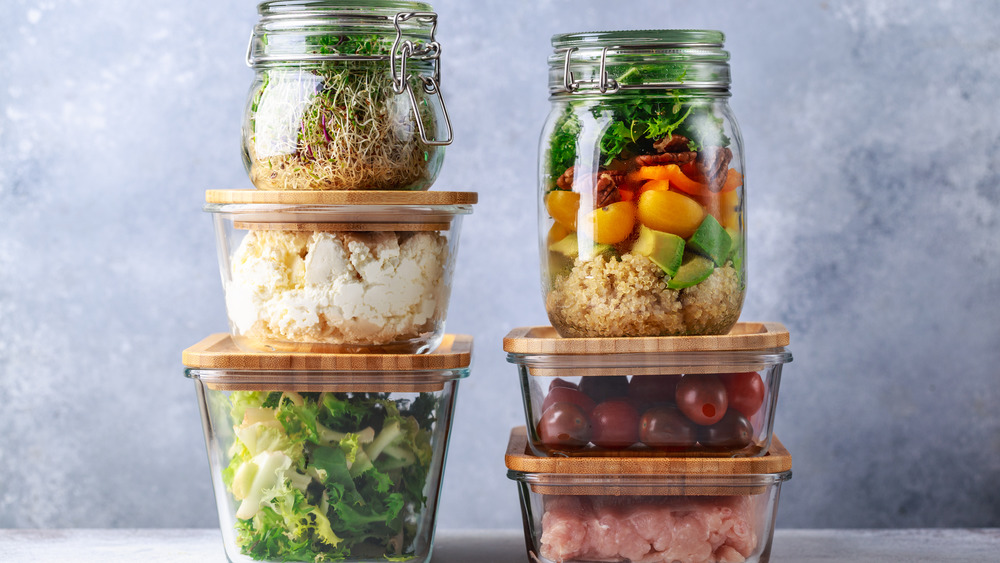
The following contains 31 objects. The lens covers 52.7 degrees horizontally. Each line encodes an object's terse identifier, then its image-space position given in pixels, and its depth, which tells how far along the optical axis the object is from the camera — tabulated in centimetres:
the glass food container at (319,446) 125
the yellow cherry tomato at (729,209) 121
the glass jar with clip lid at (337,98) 125
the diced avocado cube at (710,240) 118
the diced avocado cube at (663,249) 117
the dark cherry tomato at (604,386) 122
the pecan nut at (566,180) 123
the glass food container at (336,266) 124
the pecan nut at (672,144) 118
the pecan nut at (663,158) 118
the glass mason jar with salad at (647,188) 118
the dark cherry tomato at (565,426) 123
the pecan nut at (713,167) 120
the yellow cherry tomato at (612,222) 119
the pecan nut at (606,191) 120
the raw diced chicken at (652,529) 120
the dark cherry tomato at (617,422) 122
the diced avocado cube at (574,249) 120
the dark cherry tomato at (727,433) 122
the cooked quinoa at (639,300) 119
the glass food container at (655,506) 120
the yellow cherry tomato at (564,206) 123
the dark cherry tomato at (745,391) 122
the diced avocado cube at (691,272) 118
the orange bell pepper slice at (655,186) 117
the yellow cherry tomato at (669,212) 116
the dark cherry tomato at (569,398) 123
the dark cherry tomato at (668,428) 121
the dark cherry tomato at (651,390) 121
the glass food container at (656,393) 120
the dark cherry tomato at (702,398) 121
